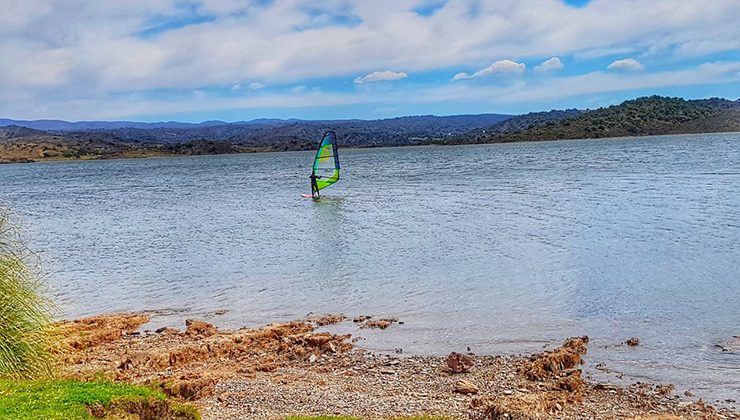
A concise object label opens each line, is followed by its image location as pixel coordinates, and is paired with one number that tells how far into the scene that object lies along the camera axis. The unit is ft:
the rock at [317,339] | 42.45
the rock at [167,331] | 47.29
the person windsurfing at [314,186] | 159.22
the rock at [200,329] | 46.38
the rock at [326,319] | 48.32
